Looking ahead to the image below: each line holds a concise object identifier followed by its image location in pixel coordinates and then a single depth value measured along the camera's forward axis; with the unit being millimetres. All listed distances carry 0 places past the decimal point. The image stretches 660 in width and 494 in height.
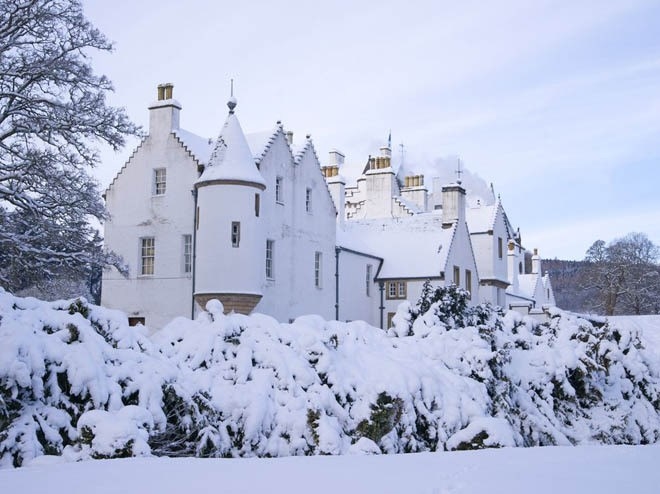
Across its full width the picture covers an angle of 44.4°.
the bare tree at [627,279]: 72750
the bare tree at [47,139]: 25484
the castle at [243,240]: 32156
